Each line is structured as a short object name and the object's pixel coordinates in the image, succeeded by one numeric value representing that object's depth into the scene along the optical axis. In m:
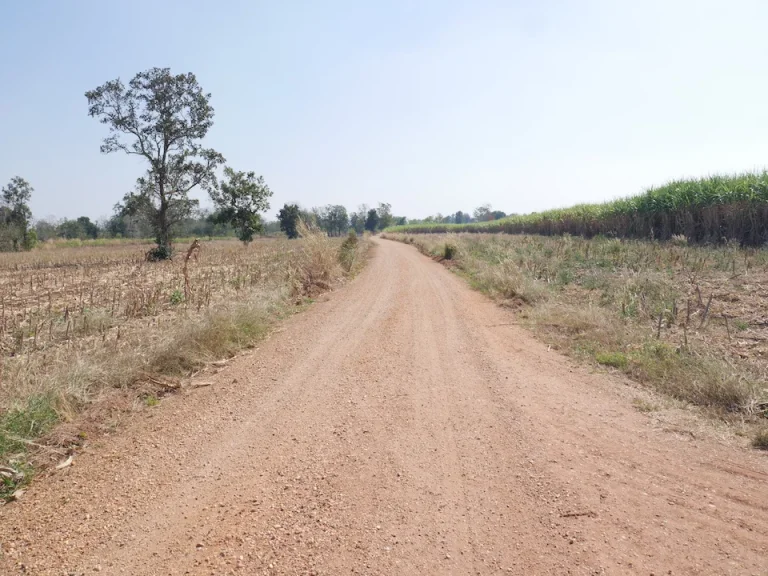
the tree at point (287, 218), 61.03
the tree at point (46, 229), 66.25
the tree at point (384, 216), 120.75
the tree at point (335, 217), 99.65
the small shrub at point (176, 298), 9.99
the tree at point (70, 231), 67.06
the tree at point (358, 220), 123.12
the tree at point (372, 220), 117.88
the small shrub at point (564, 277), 12.50
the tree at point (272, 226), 110.54
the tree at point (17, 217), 40.72
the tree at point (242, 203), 35.12
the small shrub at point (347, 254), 18.47
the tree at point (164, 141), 25.44
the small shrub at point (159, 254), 25.02
